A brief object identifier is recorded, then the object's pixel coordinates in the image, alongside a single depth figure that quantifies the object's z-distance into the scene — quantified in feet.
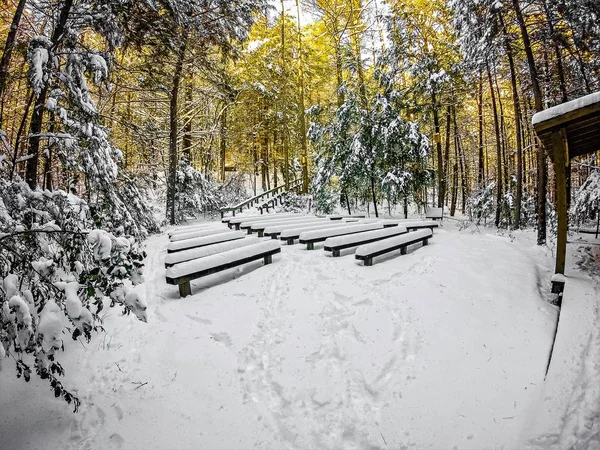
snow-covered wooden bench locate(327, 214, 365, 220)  39.14
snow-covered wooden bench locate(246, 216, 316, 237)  30.30
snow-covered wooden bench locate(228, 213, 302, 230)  33.88
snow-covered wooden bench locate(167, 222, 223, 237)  27.46
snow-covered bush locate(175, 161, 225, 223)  45.21
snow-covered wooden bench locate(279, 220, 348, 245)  27.04
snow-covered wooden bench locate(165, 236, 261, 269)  17.57
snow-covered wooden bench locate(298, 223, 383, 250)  25.08
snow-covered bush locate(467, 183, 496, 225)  47.67
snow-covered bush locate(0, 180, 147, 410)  6.69
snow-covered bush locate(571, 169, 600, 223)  25.67
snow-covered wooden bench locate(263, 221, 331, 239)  28.43
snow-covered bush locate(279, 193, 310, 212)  56.64
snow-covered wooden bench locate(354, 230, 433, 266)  20.77
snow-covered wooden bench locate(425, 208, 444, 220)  43.50
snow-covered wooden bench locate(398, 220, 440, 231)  33.58
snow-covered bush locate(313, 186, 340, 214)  51.42
